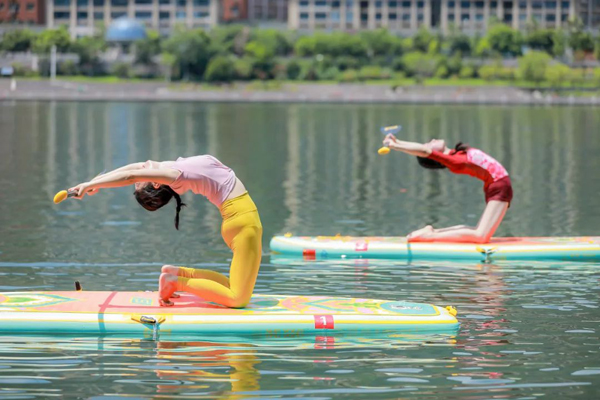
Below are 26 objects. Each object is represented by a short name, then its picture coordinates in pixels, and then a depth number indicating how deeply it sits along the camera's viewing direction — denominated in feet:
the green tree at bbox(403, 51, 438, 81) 563.48
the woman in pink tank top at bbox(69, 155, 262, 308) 42.80
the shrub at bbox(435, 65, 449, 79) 555.28
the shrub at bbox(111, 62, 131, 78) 568.00
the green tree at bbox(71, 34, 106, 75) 590.14
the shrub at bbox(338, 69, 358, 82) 548.72
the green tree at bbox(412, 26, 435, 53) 633.61
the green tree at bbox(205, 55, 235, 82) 553.23
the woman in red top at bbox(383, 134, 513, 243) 63.41
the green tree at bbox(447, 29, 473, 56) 628.69
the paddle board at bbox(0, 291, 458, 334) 43.86
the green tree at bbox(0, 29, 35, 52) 621.72
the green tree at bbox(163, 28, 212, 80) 581.65
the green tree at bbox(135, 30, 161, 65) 587.27
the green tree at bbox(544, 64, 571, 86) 524.52
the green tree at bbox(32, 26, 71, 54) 595.88
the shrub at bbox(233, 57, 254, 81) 568.00
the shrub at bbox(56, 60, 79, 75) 580.71
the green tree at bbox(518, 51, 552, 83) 529.86
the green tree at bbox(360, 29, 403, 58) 633.61
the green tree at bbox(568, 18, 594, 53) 610.24
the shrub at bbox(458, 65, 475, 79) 559.38
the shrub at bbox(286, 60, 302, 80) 572.10
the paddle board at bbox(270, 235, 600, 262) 64.18
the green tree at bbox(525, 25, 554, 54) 639.76
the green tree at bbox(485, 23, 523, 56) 633.61
